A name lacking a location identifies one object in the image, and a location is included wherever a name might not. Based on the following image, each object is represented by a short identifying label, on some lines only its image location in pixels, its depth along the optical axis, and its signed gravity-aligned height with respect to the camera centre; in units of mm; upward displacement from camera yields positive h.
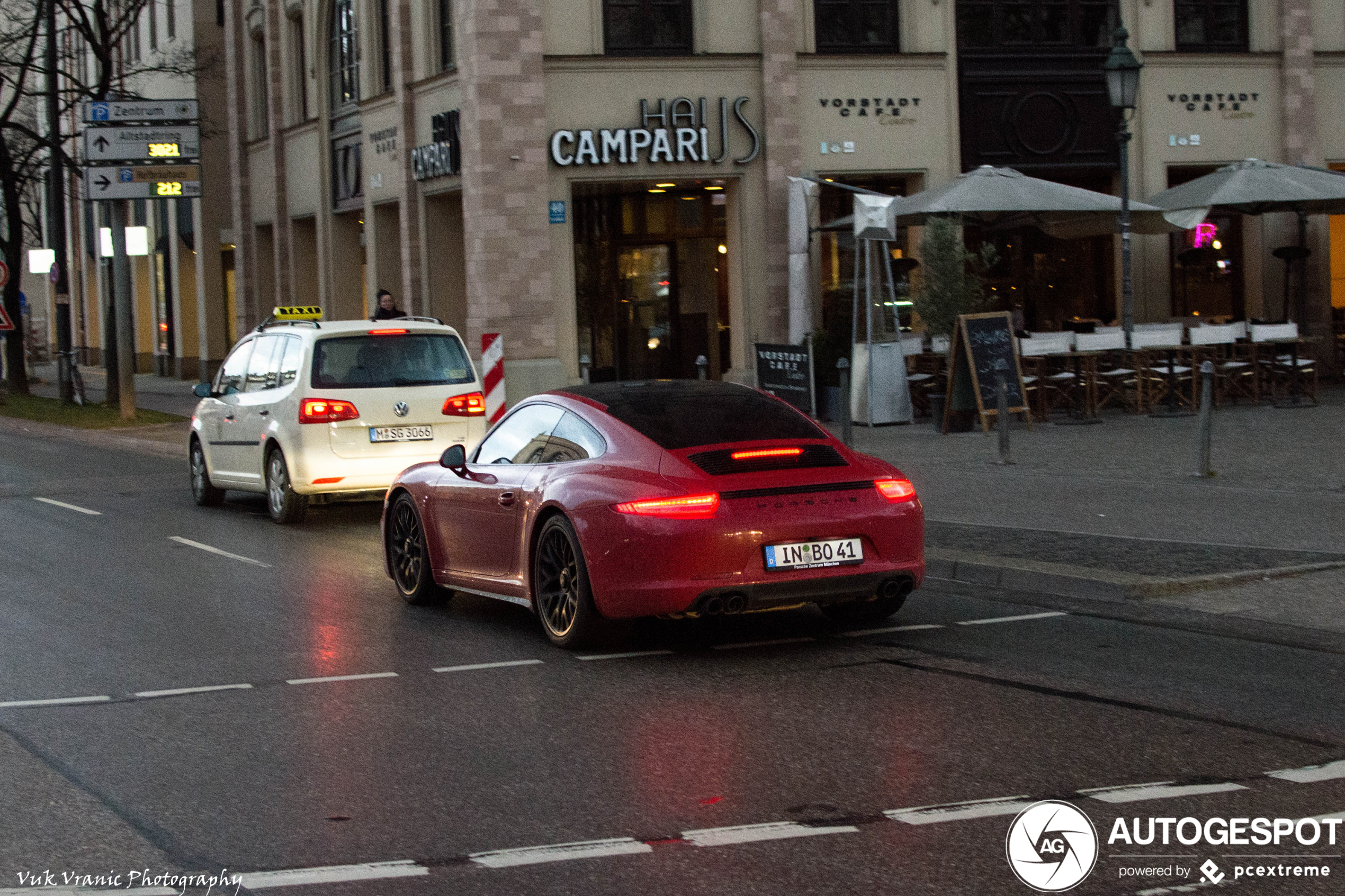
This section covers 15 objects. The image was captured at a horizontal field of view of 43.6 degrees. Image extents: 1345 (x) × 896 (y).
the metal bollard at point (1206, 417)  13922 -855
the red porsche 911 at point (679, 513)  7949 -883
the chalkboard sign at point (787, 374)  18266 -481
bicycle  34000 -379
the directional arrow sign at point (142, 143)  28047 +3534
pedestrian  22438 +512
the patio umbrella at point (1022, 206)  21594 +1513
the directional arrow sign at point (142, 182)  28047 +2882
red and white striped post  17766 -340
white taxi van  14617 -546
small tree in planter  20578 +550
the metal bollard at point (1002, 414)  15891 -864
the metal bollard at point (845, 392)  15398 -588
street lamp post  20891 +2888
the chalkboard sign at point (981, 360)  19062 -419
